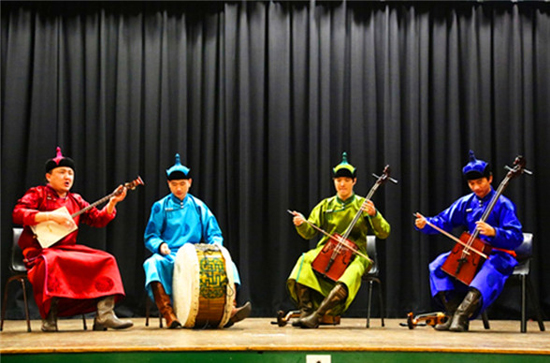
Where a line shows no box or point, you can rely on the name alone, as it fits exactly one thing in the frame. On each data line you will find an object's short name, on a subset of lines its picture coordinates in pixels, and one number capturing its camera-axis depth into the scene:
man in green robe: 5.15
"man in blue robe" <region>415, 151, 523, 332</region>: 5.05
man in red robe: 4.93
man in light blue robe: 5.46
